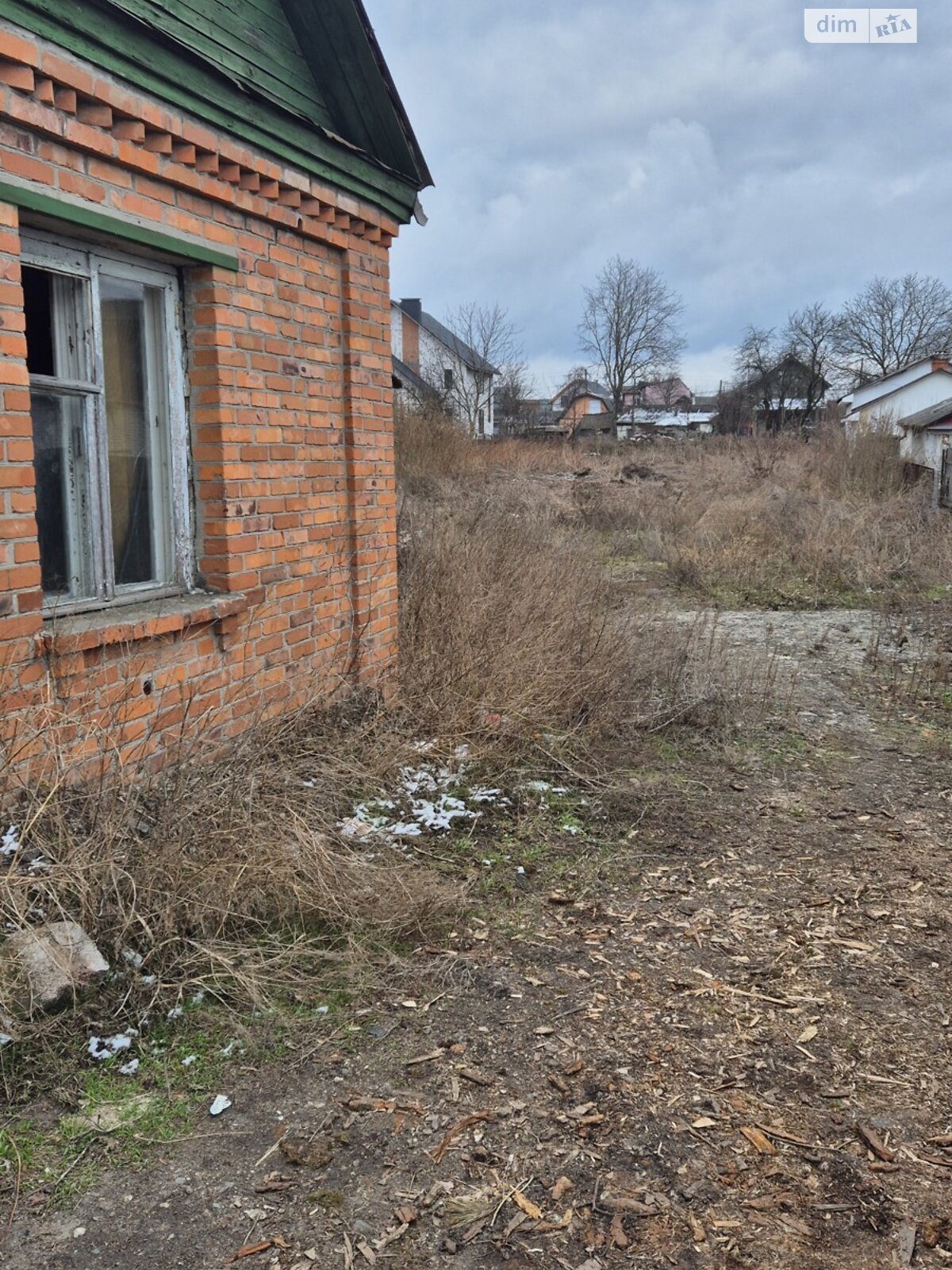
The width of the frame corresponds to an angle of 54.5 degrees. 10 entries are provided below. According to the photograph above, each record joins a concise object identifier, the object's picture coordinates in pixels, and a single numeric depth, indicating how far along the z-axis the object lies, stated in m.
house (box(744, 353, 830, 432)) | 52.50
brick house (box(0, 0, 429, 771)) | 3.36
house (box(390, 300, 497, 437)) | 24.31
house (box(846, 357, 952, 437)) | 41.34
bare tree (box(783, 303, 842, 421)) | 54.56
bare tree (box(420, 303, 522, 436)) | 24.77
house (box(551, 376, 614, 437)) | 49.59
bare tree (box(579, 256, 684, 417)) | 55.03
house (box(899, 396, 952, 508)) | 22.17
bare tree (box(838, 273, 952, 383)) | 53.34
